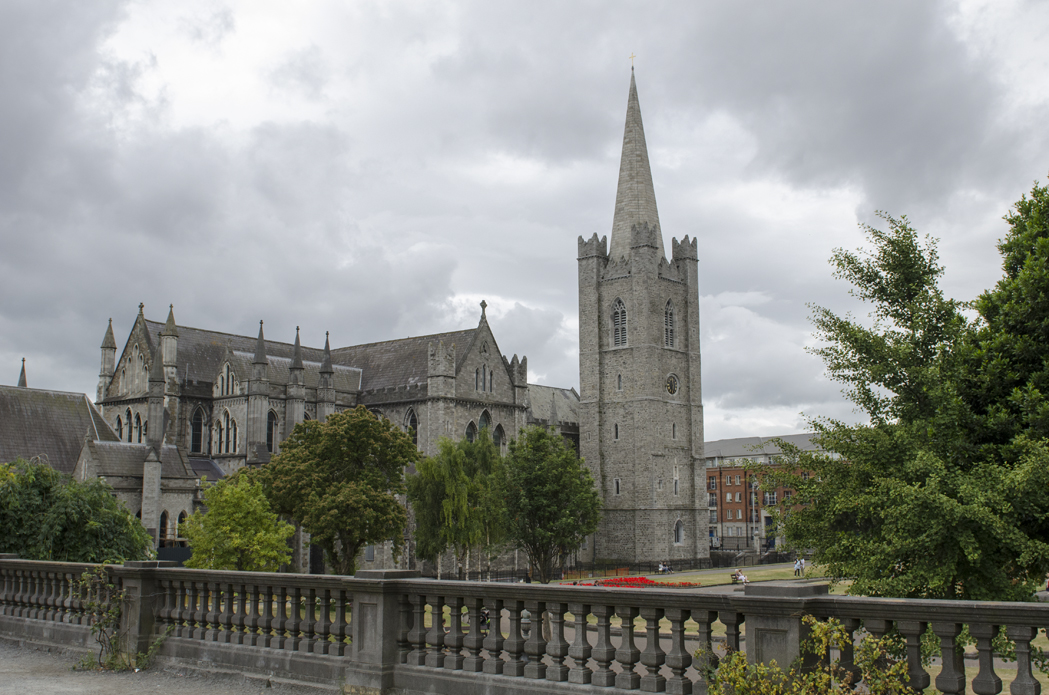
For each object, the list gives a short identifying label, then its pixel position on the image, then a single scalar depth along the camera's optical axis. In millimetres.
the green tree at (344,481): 40938
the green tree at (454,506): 47656
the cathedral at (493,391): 59688
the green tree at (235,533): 38469
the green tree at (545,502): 48219
